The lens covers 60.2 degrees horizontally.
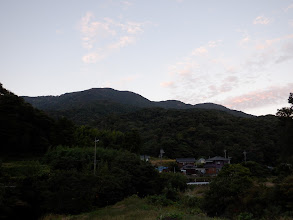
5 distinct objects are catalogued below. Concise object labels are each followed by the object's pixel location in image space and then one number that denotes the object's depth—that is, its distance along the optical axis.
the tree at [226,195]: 14.95
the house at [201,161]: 61.19
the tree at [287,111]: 38.88
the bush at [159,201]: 17.12
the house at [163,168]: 46.74
